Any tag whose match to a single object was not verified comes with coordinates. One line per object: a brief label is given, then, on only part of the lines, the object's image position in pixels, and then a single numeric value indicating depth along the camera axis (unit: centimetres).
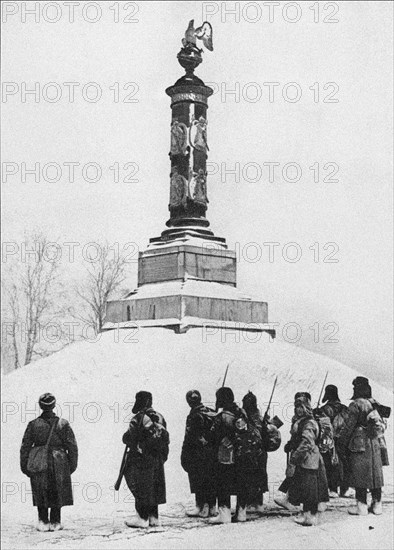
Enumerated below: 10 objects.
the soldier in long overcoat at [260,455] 1095
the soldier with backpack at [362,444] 1122
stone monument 1493
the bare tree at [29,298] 1931
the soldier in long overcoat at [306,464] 1075
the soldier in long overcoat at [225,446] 1070
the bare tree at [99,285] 2006
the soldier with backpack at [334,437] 1121
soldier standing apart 1052
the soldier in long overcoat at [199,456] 1070
